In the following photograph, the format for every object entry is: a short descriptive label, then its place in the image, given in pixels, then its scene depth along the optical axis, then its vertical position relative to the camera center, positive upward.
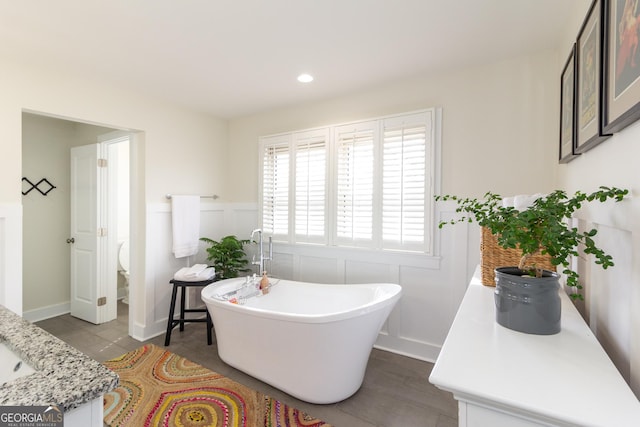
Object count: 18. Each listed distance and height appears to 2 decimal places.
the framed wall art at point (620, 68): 0.80 +0.42
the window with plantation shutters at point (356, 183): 2.63 +0.26
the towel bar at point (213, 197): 3.66 +0.14
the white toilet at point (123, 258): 4.04 -0.67
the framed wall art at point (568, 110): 1.53 +0.56
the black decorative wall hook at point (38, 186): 3.45 +0.24
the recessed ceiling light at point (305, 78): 2.58 +1.12
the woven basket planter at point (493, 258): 1.48 -0.23
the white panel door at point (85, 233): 3.56 -0.30
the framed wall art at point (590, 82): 1.06 +0.53
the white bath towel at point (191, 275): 3.04 -0.66
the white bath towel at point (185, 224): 3.28 -0.17
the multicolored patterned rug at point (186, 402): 1.96 -1.34
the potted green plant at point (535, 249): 0.89 -0.11
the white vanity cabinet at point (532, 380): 0.64 -0.40
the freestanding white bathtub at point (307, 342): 2.00 -0.93
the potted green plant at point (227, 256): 3.34 -0.52
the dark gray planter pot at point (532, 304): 0.96 -0.29
